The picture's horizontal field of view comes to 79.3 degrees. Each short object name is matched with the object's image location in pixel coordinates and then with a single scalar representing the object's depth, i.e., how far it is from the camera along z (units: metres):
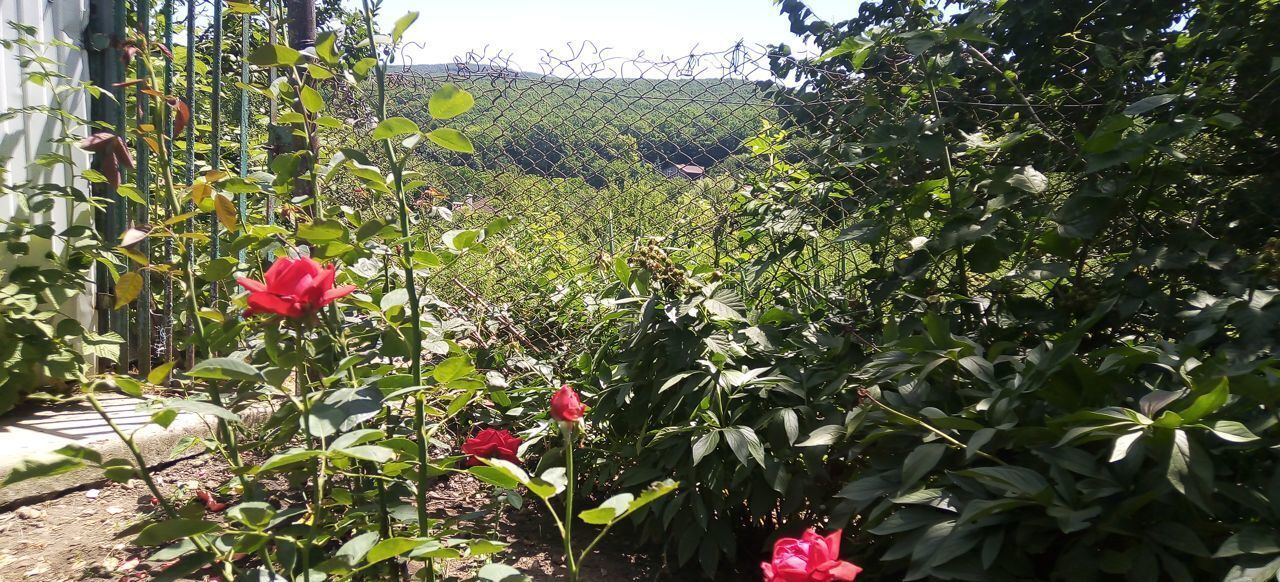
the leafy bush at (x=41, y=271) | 2.07
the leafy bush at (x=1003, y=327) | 1.27
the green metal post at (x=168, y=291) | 2.39
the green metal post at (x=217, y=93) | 2.11
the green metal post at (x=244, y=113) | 2.33
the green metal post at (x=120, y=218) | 2.46
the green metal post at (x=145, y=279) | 2.41
